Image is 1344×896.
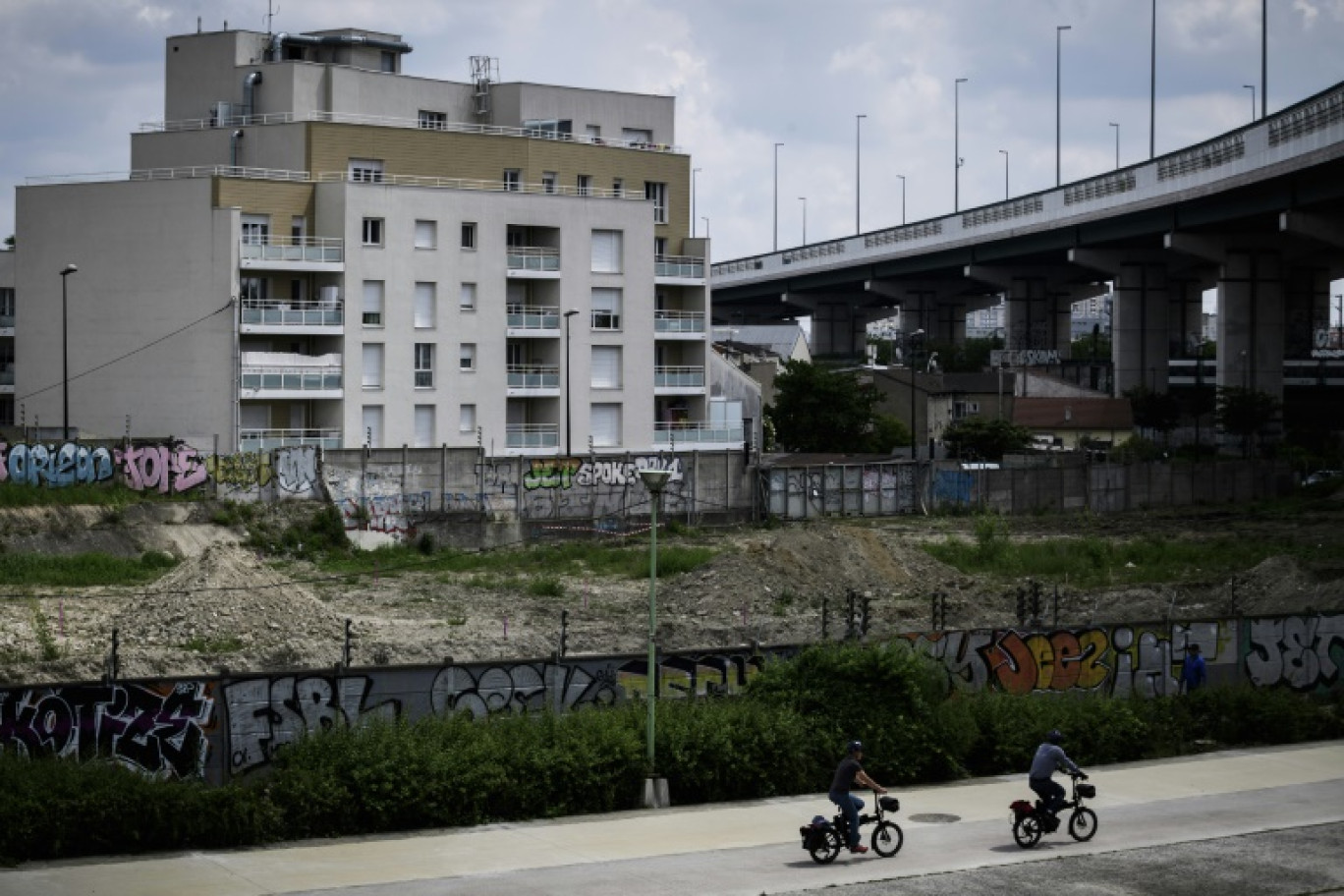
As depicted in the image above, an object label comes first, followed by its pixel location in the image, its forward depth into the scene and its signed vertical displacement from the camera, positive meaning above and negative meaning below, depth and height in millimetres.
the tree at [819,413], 107062 +1536
